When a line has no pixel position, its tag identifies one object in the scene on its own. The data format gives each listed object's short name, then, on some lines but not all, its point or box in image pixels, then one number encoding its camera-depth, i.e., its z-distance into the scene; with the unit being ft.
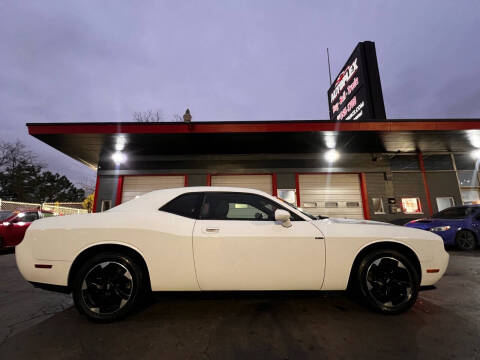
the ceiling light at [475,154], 33.09
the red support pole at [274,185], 30.55
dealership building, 29.89
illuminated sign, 37.63
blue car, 19.83
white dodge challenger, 7.24
